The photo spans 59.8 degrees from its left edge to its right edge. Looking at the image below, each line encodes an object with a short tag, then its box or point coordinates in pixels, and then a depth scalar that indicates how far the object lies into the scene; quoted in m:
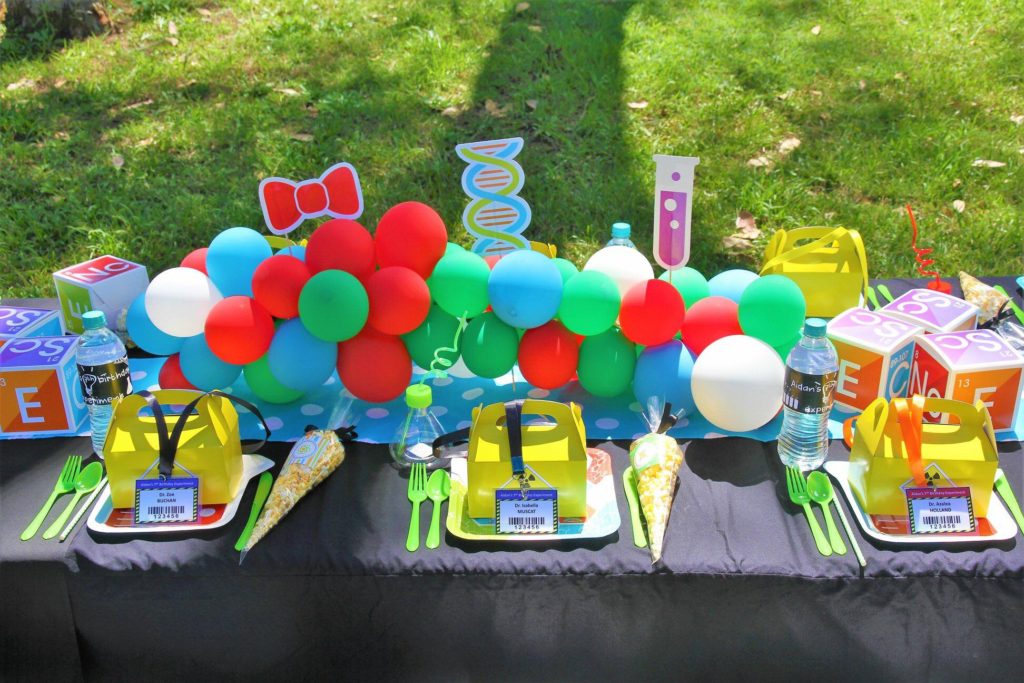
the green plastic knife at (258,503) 2.00
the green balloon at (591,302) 2.29
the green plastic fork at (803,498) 1.93
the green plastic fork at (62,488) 2.05
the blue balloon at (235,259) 2.48
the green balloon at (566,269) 2.42
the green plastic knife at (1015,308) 2.83
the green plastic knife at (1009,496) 2.00
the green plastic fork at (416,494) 1.99
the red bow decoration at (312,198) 2.56
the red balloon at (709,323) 2.39
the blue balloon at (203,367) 2.47
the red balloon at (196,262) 2.62
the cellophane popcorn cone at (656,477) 1.97
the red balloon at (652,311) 2.29
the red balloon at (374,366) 2.39
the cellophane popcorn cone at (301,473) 2.03
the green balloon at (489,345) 2.39
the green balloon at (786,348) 2.39
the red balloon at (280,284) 2.34
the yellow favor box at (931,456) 1.92
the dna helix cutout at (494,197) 2.58
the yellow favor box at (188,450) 2.03
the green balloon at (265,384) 2.45
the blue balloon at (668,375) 2.34
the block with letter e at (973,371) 2.20
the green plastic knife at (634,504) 1.97
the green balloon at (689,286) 2.54
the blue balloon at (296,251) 2.58
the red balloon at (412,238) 2.38
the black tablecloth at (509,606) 1.90
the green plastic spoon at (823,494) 1.96
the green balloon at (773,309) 2.30
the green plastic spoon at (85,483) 2.09
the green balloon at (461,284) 2.34
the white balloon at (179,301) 2.45
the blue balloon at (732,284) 2.54
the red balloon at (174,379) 2.55
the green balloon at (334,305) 2.28
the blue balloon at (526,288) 2.29
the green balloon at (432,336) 2.42
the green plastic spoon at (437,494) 2.00
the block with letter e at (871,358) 2.33
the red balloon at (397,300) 2.30
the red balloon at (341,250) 2.38
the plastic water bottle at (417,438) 2.25
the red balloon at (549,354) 2.39
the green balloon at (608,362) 2.39
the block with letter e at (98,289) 2.80
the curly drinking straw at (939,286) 2.86
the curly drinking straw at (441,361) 2.44
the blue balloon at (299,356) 2.37
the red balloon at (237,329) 2.34
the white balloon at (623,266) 2.42
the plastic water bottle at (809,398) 2.06
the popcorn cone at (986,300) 2.79
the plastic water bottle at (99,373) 2.25
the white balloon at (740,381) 2.18
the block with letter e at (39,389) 2.35
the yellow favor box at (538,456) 1.96
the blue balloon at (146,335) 2.57
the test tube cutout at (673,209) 2.32
